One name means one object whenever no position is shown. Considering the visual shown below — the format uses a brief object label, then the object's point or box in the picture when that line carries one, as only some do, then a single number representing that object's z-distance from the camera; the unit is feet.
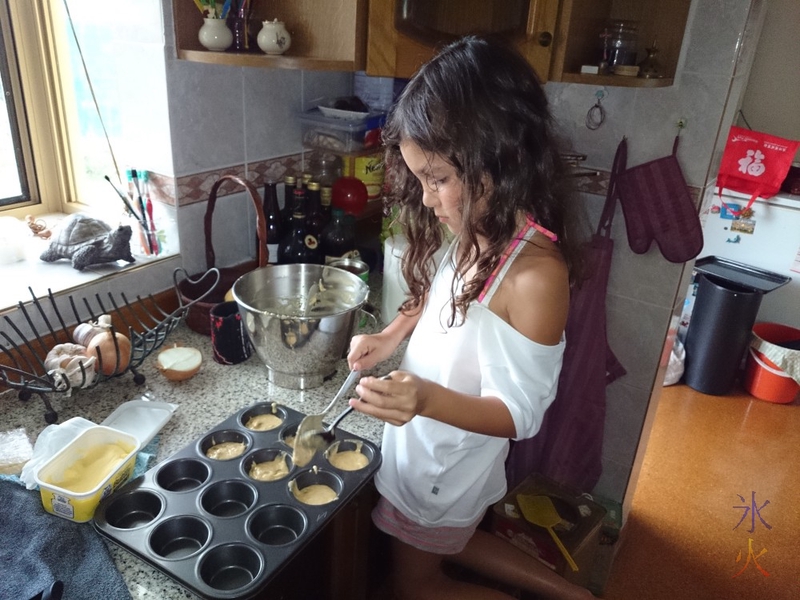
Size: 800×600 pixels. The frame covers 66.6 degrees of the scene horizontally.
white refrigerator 7.98
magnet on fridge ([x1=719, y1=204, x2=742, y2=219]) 8.32
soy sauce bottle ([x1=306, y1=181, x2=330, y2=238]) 4.53
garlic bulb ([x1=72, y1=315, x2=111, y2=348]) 3.37
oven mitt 4.11
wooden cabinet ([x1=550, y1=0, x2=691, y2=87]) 3.20
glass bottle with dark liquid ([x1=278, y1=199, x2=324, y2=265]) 4.44
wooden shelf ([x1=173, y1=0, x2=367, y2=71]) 3.23
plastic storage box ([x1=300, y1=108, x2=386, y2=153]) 4.70
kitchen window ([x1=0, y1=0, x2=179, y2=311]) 3.77
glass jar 3.59
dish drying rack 3.07
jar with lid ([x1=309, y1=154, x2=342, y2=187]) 4.99
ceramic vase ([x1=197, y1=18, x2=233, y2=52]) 3.55
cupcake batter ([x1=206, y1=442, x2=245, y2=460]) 2.97
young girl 2.56
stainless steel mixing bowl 3.27
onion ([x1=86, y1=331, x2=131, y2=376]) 3.26
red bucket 7.90
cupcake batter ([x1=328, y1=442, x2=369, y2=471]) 3.01
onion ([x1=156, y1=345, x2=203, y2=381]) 3.47
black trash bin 7.70
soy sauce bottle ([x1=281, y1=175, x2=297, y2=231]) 4.58
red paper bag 7.78
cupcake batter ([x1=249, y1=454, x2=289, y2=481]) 2.88
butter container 2.44
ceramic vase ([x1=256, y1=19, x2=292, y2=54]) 3.45
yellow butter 2.60
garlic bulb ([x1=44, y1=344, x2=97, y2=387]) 3.13
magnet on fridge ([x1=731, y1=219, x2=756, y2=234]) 8.27
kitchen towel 2.15
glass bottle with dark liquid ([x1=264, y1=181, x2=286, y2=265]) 4.45
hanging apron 4.46
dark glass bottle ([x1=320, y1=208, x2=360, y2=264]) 4.58
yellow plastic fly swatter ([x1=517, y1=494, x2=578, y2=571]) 4.21
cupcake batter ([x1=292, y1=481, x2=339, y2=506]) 2.79
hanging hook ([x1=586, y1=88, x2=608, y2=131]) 4.26
